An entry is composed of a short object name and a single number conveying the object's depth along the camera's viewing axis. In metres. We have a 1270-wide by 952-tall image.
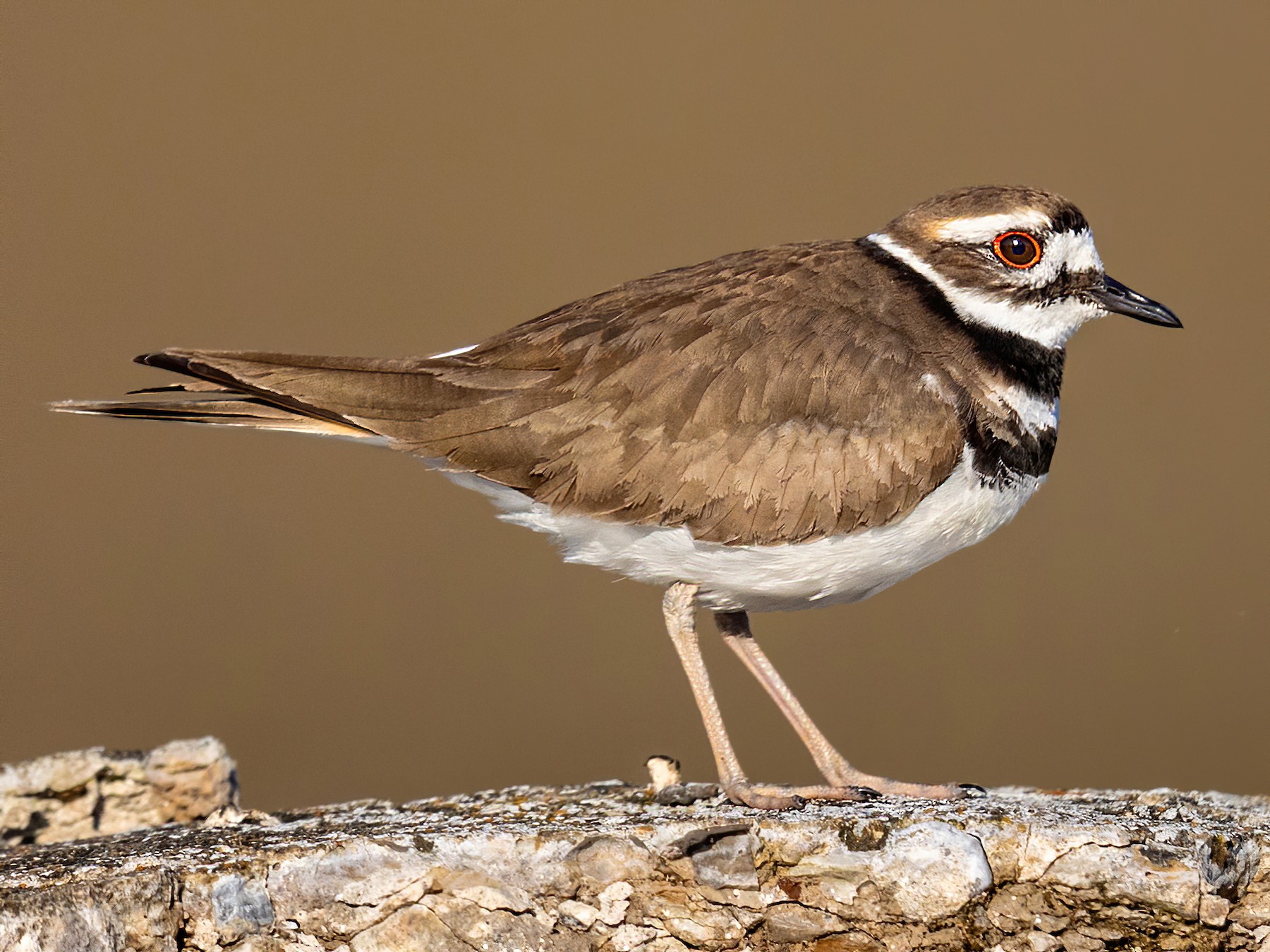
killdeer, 9.65
